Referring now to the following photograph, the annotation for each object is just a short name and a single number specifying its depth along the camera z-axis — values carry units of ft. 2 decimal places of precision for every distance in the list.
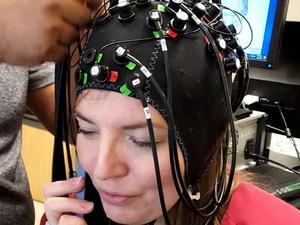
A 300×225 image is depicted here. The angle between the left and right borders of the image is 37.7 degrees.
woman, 2.60
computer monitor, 5.36
